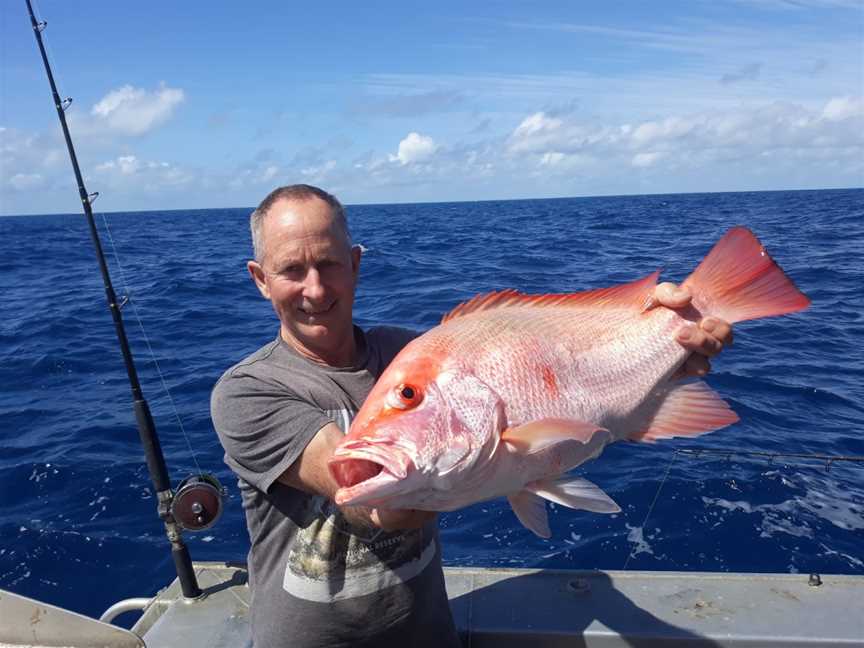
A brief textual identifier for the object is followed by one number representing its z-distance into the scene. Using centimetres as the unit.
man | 195
